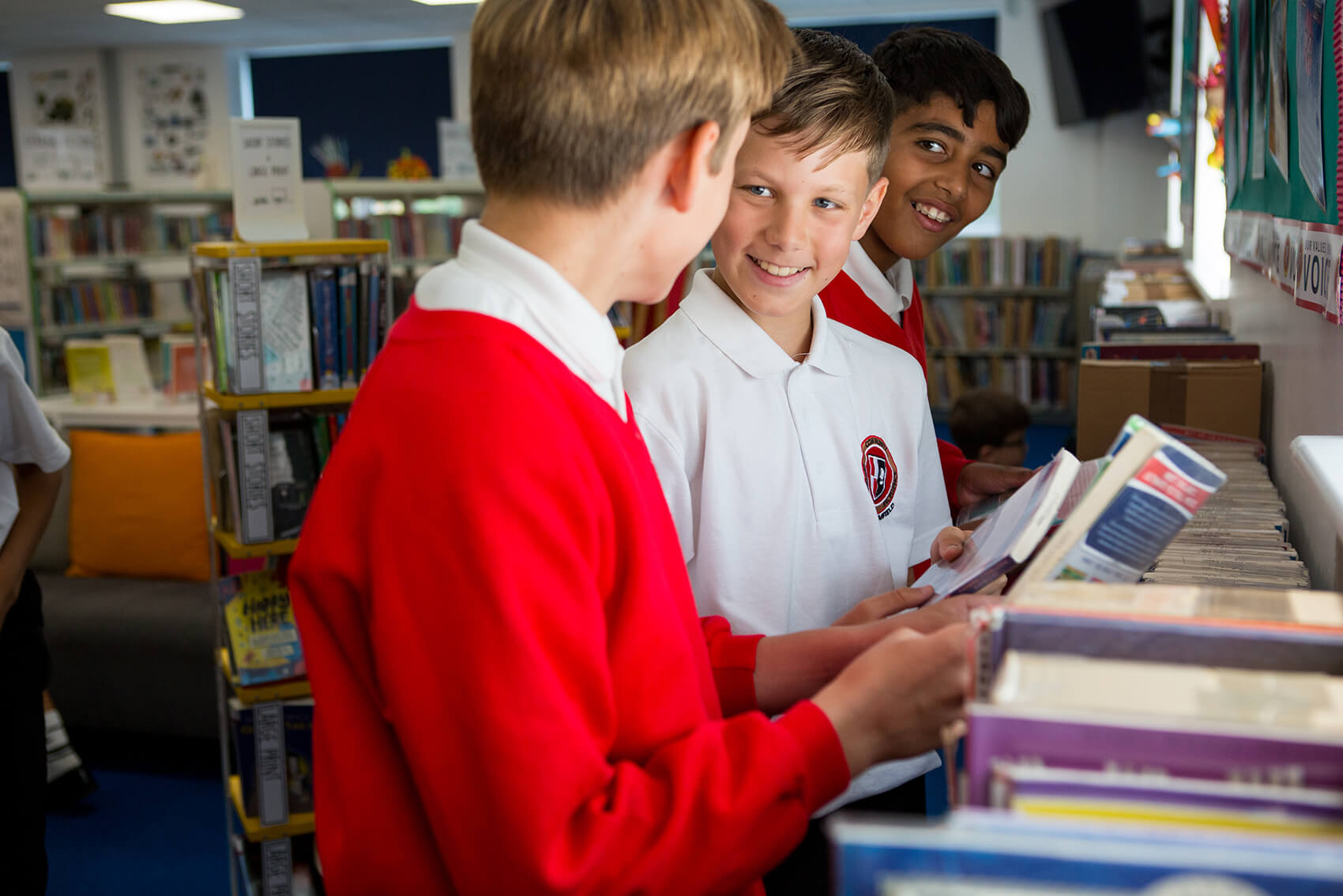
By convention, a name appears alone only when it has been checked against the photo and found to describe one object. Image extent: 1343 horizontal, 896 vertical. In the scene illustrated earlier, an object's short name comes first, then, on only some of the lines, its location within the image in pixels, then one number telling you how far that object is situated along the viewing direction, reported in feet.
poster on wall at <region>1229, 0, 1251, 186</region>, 6.39
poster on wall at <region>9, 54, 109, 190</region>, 36.76
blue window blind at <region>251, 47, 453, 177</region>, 37.06
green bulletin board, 3.70
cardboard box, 6.16
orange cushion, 12.54
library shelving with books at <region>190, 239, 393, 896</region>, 7.78
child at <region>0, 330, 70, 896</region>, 6.86
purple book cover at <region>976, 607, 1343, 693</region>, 1.93
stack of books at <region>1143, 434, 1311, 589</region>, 3.77
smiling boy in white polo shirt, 3.92
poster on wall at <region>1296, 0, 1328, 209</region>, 3.89
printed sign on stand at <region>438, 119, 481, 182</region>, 23.43
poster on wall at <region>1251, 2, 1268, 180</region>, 5.56
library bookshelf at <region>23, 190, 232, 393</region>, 21.60
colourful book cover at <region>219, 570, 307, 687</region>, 7.80
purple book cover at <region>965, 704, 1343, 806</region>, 1.52
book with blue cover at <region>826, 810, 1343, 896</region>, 1.24
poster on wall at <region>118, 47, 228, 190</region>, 36.76
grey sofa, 11.43
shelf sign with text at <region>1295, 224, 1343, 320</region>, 3.69
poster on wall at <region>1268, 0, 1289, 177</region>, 4.82
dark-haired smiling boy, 5.62
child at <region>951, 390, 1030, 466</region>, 13.34
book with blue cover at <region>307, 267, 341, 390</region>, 8.19
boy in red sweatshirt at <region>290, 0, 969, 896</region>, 2.24
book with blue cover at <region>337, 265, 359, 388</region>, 8.30
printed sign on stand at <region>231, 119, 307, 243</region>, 8.17
